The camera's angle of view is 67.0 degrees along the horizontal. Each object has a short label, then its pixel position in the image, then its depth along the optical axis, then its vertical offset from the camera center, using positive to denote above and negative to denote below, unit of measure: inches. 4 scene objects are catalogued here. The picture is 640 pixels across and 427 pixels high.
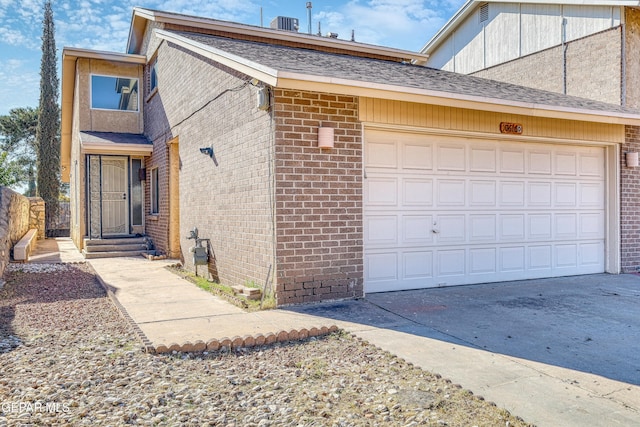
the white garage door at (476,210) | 276.4 -1.6
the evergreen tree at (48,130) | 837.2 +145.0
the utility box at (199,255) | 332.8 -30.9
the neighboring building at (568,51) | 353.7 +160.4
